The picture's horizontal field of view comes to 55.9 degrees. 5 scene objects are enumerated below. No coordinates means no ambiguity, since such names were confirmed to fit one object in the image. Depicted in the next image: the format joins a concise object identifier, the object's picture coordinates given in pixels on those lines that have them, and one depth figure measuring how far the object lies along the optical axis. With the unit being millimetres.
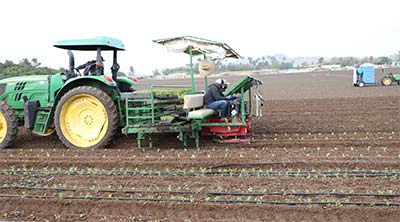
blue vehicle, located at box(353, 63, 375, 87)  24844
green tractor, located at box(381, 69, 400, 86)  24275
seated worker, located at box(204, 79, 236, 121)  7395
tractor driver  7637
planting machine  7062
